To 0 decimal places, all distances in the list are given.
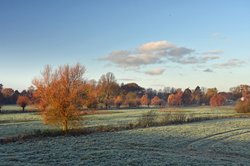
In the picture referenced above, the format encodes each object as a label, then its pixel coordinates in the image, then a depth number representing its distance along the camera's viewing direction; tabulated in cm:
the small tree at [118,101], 15035
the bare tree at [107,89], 14712
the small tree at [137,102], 16377
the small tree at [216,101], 16088
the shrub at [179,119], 6444
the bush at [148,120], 5669
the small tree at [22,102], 11362
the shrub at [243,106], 10439
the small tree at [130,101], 15675
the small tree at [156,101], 17888
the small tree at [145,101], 17750
